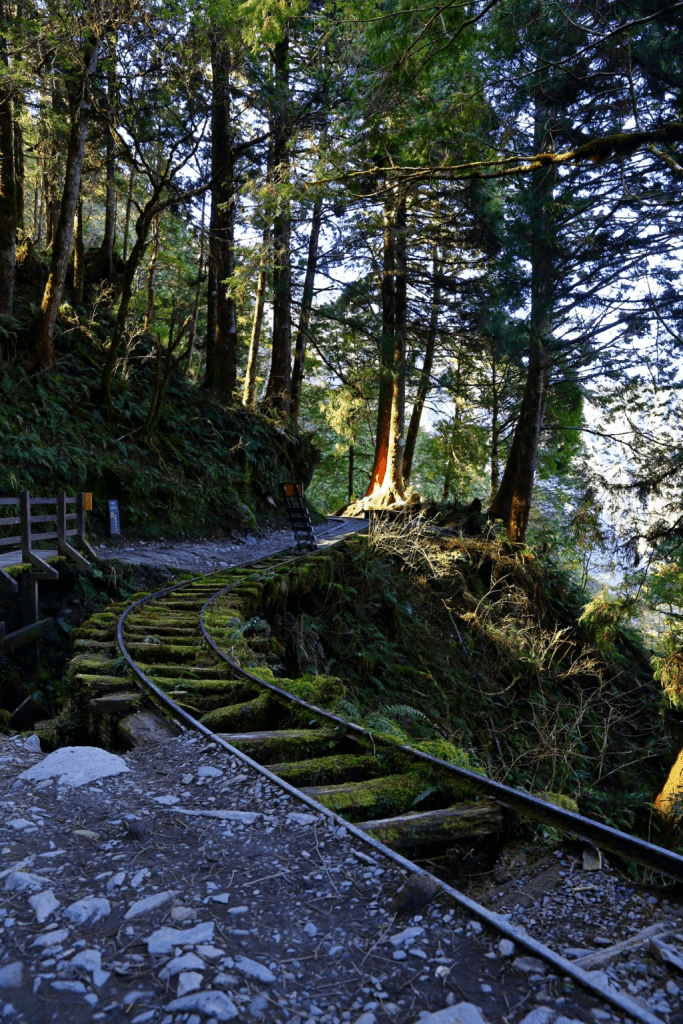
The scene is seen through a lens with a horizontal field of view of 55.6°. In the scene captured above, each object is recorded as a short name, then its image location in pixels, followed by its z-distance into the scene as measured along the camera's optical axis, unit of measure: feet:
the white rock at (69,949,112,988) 6.94
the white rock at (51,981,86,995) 6.76
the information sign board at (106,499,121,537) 40.16
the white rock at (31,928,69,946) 7.50
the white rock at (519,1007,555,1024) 6.15
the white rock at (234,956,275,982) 6.98
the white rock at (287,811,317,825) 10.45
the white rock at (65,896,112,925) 8.01
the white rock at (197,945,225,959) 7.25
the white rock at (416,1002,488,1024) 6.21
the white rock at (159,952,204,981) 6.96
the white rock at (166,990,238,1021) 6.42
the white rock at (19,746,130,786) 12.74
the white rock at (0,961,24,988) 6.86
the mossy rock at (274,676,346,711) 17.83
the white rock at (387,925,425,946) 7.48
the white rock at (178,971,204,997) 6.72
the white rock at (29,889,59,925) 8.05
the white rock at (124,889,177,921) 8.13
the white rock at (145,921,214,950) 7.41
